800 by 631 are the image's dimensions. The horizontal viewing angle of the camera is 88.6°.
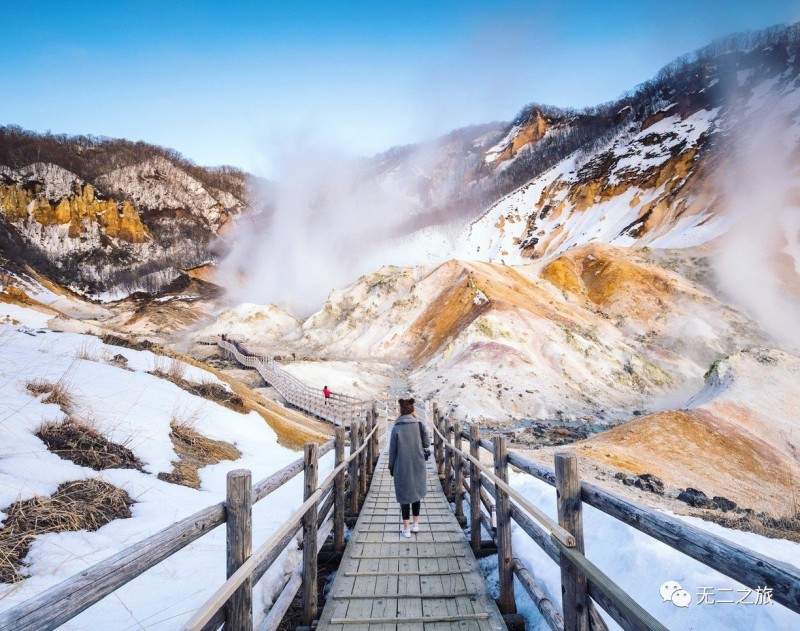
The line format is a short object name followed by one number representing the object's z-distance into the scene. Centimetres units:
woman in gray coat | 585
